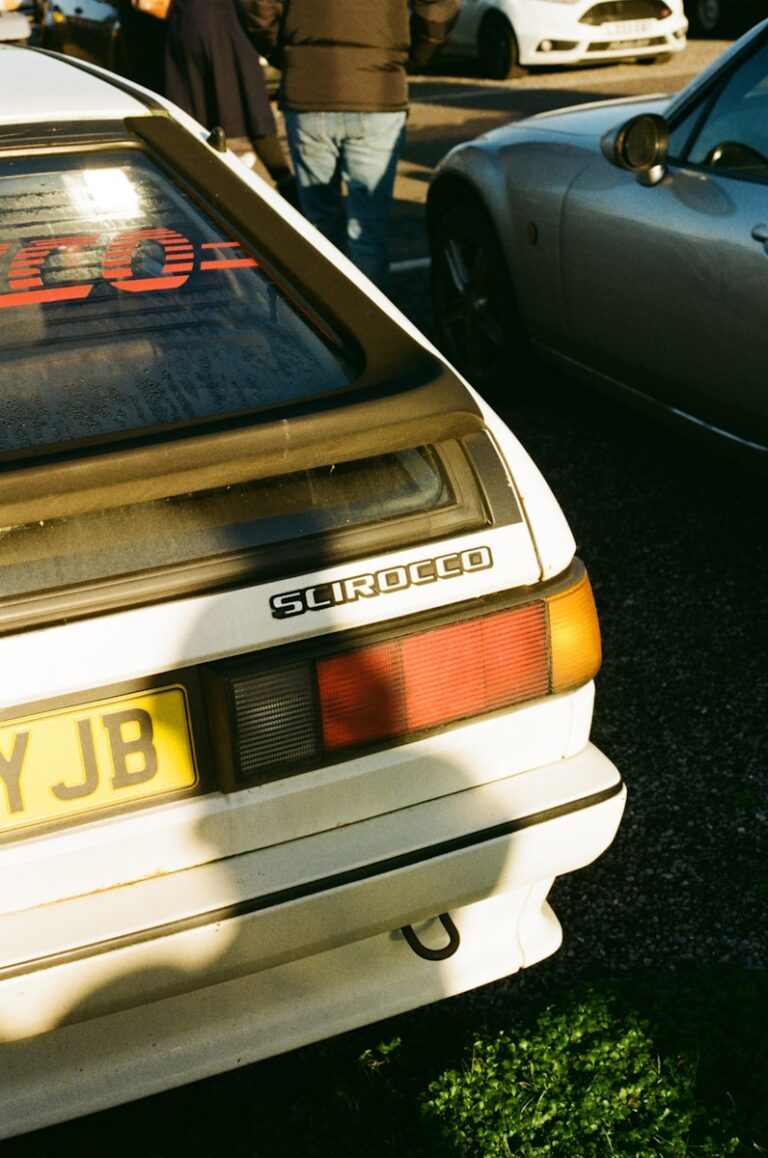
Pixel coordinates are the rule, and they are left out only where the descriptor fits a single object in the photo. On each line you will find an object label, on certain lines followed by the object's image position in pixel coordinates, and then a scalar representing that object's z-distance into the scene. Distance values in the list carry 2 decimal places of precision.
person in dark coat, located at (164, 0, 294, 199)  5.63
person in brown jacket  5.06
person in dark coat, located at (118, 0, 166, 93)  6.27
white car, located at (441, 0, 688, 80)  13.20
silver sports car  3.65
